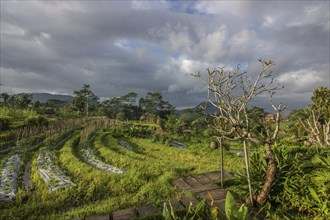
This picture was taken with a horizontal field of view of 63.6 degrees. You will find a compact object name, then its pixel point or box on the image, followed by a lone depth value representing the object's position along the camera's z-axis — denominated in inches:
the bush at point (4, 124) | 710.1
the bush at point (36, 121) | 809.5
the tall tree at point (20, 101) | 1493.6
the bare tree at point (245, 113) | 202.2
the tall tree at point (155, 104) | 2146.9
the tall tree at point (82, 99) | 1931.5
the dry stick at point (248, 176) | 211.9
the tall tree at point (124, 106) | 2070.6
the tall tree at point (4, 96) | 1715.7
